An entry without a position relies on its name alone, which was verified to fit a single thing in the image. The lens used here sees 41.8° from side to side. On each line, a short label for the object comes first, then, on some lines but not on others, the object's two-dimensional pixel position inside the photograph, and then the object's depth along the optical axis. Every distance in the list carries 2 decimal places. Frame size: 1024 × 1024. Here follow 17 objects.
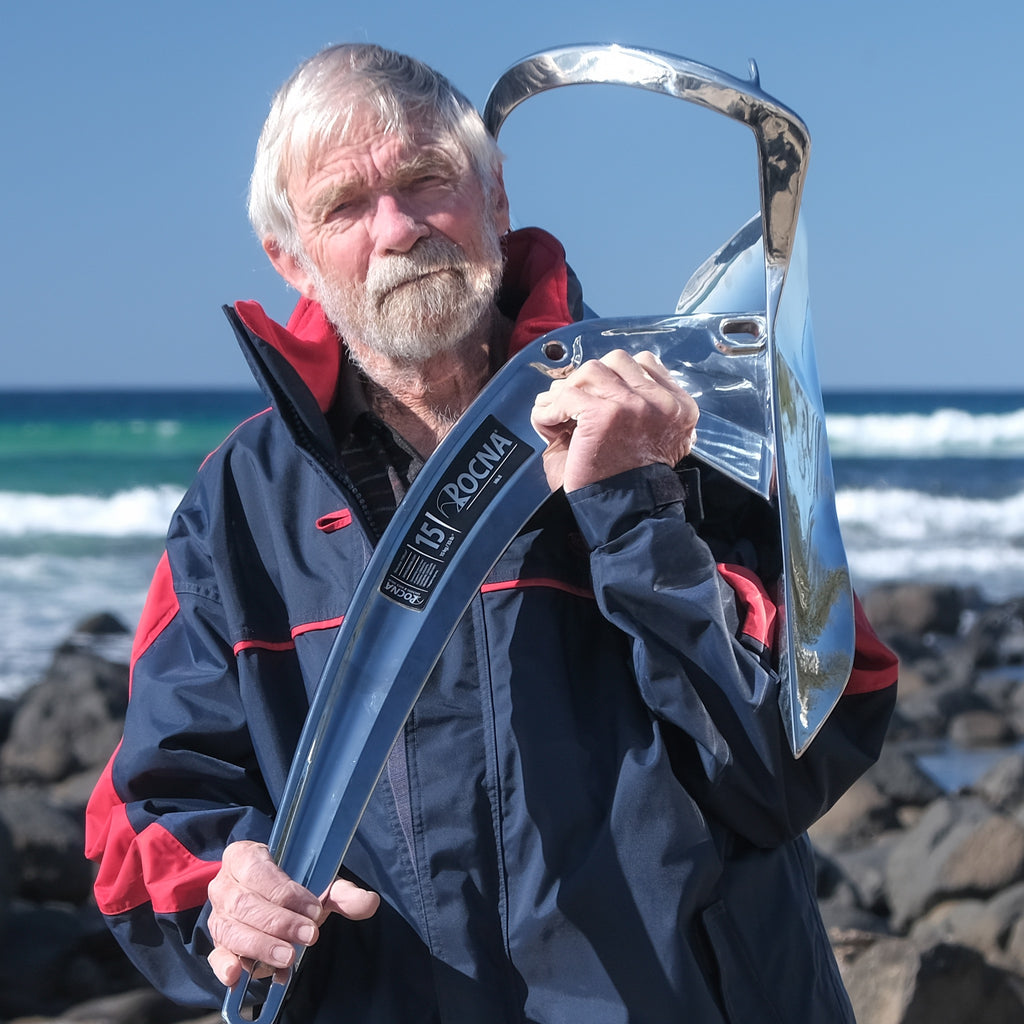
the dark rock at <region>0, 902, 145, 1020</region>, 4.65
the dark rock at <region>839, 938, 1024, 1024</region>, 3.46
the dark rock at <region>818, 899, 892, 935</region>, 5.12
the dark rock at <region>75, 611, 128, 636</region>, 11.16
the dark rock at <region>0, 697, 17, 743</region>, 8.06
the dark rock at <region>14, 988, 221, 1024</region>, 4.37
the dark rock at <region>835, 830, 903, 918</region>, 5.46
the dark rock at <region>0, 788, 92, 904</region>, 5.38
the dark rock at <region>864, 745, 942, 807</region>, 6.55
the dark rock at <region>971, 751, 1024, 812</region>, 6.33
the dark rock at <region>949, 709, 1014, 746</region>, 7.97
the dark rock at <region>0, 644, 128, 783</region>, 7.50
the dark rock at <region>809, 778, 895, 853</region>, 6.26
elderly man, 1.59
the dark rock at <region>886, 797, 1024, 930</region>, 5.23
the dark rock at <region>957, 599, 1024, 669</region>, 10.55
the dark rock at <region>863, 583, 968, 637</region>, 11.97
